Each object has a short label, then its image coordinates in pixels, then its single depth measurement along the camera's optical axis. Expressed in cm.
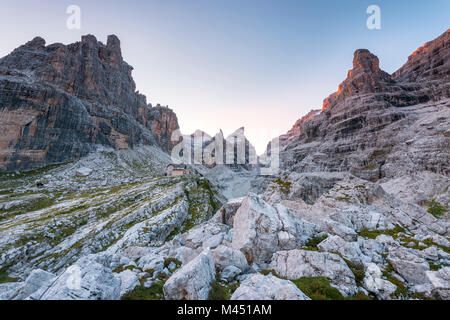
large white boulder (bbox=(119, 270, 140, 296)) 935
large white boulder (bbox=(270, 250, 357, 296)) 1030
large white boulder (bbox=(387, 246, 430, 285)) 1105
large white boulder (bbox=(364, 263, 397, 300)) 972
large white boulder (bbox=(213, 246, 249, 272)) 1216
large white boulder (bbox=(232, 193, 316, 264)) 1473
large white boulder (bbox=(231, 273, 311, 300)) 752
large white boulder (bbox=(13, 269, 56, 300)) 793
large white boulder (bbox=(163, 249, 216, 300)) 837
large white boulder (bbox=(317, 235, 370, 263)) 1311
